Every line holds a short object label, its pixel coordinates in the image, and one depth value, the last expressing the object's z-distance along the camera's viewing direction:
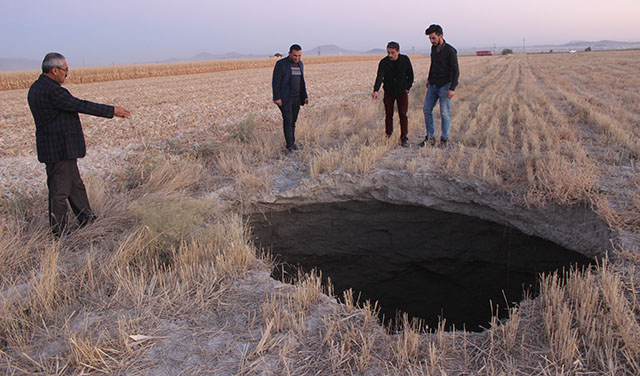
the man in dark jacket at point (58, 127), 3.85
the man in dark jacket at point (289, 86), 6.65
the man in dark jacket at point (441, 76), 6.53
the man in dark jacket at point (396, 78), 6.81
